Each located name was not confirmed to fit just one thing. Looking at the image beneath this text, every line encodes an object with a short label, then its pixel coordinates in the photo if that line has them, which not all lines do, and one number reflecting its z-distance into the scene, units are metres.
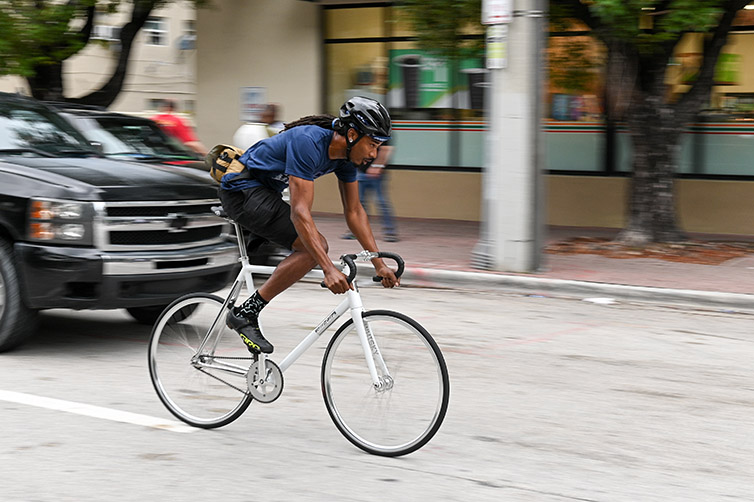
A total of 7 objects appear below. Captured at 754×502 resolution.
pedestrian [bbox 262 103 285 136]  12.89
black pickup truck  6.76
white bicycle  4.68
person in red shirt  13.12
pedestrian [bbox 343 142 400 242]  13.48
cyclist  4.70
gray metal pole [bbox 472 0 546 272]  11.23
